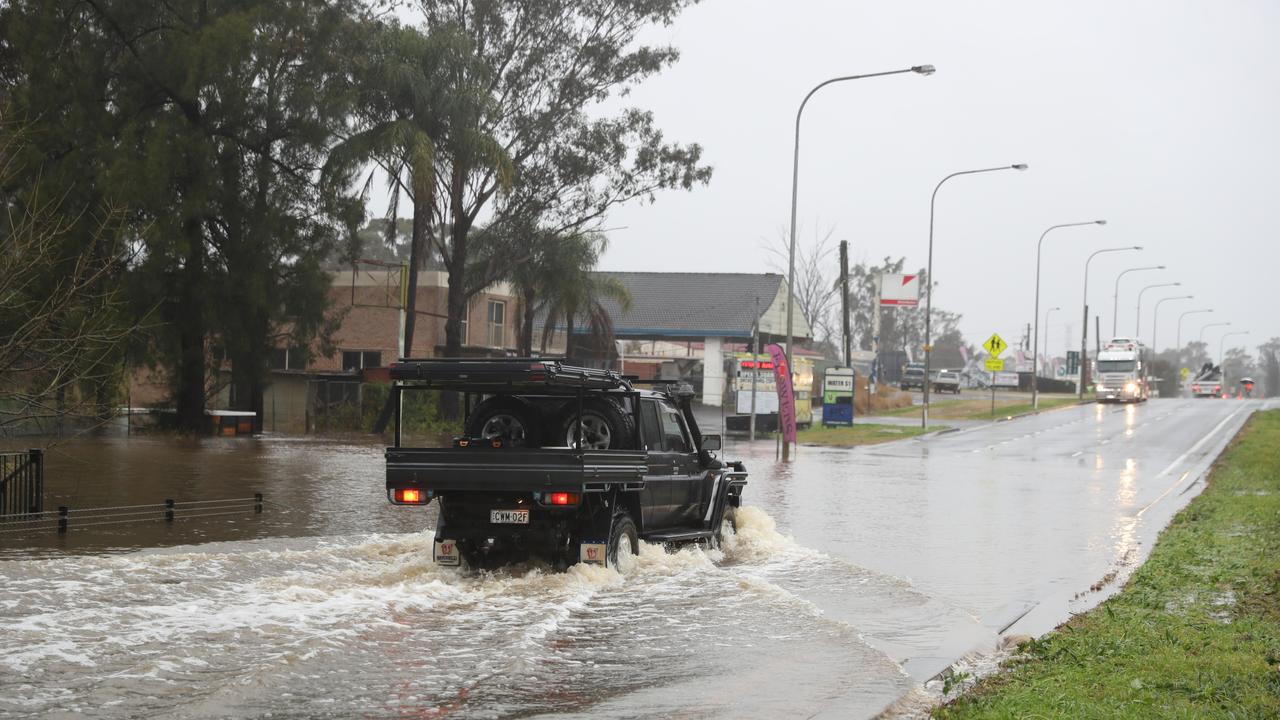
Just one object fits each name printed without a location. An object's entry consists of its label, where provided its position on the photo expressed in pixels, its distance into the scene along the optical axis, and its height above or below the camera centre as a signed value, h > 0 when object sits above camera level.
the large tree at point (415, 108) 38.38 +7.48
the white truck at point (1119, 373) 69.14 +0.33
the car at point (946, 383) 87.00 -0.58
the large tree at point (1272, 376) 152.62 +0.93
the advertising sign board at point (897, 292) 66.62 +4.11
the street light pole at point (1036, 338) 61.25 +1.89
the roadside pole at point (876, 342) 68.44 +1.74
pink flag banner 32.38 -0.62
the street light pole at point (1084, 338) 77.28 +2.40
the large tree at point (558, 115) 44.34 +8.35
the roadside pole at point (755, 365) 35.21 +0.11
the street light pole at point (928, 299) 46.88 +2.76
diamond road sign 51.03 +1.19
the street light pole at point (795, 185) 33.97 +5.31
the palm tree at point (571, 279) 44.50 +2.89
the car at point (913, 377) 90.20 -0.26
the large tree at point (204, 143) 33.62 +5.54
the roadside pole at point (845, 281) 54.44 +3.82
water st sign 46.84 -0.91
